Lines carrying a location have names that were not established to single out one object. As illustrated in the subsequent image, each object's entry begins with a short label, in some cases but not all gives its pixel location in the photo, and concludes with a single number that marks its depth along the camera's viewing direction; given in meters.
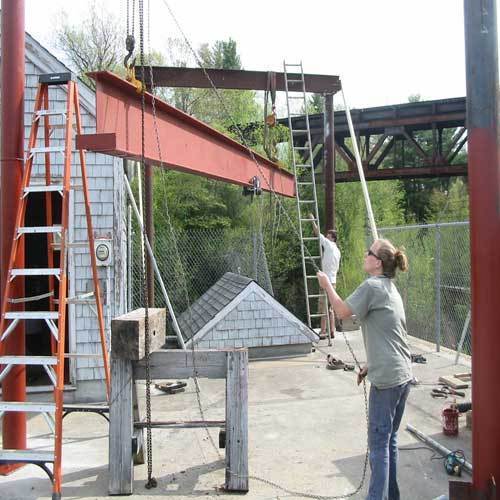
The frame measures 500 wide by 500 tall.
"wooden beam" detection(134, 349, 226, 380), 4.39
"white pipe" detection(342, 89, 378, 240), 6.12
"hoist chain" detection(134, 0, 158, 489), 3.91
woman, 3.54
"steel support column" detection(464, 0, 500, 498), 3.53
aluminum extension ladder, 9.77
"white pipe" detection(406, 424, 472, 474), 4.45
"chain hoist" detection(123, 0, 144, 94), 4.18
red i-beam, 3.82
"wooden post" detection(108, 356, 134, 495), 4.21
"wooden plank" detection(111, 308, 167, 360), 4.23
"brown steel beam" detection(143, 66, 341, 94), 9.02
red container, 5.27
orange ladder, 3.99
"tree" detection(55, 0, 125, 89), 27.41
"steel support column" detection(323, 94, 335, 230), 11.09
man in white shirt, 9.71
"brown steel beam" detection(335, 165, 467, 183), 19.12
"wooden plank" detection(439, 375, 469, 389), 6.95
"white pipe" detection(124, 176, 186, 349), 7.76
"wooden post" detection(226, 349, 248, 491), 4.25
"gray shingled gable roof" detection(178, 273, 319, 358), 8.96
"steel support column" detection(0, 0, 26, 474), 4.65
